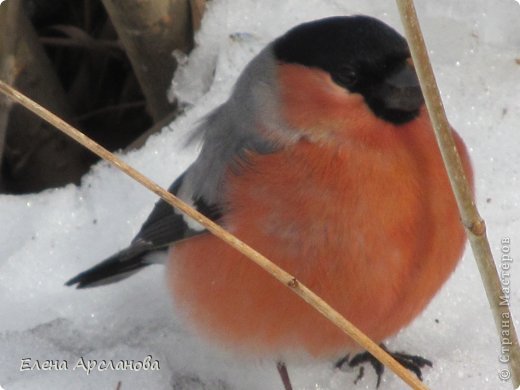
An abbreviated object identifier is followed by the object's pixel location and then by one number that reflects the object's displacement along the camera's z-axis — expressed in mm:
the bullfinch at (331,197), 4680
